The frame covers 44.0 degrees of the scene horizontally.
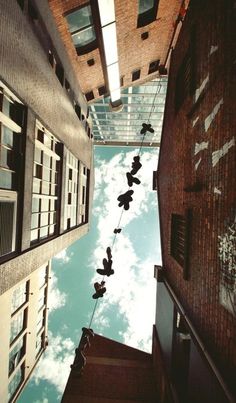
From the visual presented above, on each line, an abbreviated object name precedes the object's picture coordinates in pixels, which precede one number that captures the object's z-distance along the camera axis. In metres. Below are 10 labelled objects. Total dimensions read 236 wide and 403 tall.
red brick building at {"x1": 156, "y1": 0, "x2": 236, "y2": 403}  4.48
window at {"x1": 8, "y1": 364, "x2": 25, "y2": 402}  18.78
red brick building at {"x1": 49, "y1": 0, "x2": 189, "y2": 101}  12.46
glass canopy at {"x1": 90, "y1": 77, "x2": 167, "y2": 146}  24.53
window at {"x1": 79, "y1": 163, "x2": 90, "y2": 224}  17.18
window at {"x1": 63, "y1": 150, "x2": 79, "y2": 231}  13.88
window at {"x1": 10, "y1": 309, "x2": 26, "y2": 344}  18.33
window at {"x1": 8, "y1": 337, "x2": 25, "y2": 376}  18.28
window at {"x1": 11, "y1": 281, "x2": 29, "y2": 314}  18.27
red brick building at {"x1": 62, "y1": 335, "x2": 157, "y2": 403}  9.41
